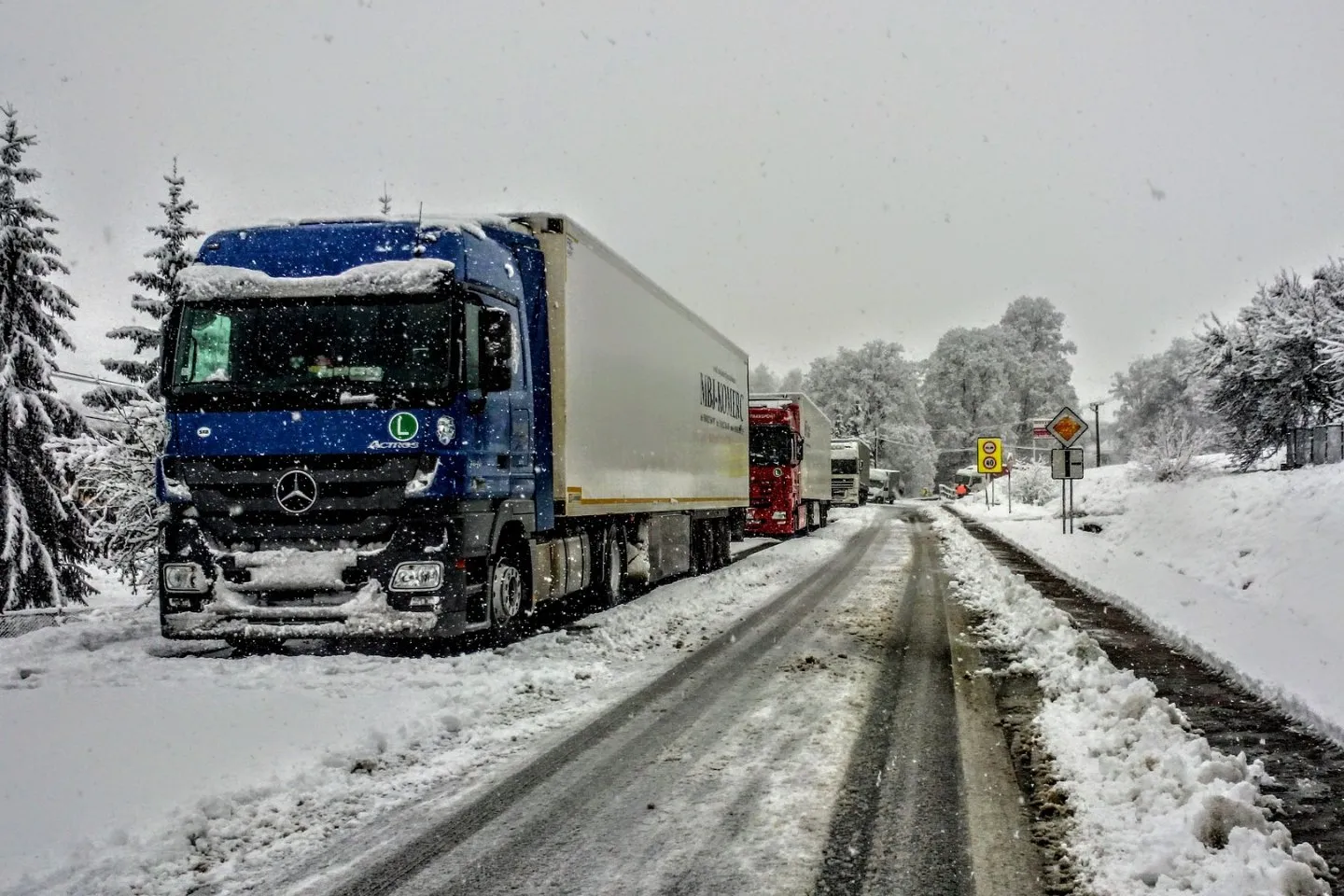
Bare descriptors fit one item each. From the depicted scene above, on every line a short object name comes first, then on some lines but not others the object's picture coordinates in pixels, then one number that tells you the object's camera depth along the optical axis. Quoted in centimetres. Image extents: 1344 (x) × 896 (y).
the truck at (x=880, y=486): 7581
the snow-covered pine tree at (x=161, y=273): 2381
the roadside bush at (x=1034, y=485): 5138
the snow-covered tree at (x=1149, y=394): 9550
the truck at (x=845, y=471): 5819
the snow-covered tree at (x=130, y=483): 1423
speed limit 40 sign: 3828
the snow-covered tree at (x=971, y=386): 9119
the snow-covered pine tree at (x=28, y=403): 2458
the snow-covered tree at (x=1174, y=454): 3170
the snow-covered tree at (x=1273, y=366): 2734
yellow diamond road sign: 2573
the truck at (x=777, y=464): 2858
